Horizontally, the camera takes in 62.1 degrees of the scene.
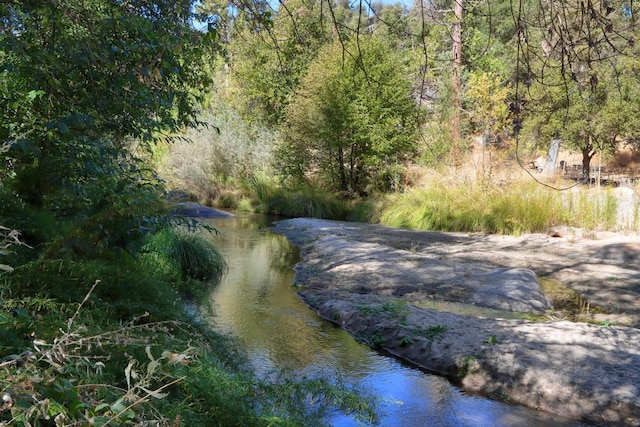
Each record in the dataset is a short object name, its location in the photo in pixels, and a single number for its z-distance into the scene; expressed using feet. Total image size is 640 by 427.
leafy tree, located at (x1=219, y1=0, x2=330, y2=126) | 78.12
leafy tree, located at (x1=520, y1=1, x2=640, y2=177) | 73.46
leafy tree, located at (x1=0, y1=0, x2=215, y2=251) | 10.96
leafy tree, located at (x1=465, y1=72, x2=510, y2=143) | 49.52
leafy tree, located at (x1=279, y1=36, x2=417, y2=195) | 56.13
